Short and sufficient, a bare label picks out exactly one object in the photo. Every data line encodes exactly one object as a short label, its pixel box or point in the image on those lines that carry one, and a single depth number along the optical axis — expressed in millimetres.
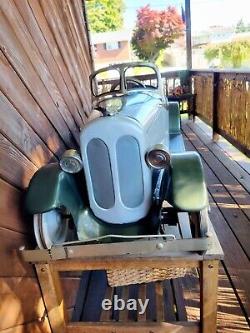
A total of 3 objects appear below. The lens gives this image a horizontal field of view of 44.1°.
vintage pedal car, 1337
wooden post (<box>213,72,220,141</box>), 4332
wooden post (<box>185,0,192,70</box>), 5873
